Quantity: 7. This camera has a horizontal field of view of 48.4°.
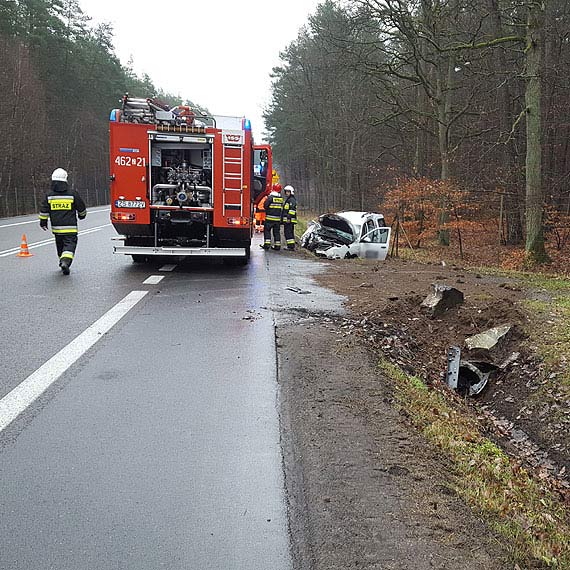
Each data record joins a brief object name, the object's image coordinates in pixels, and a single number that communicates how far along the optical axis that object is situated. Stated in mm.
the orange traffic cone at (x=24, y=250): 14177
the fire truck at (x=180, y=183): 12148
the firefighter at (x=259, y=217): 24172
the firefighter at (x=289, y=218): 17347
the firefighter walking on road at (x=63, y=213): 11633
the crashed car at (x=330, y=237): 17109
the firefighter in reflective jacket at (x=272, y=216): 17438
